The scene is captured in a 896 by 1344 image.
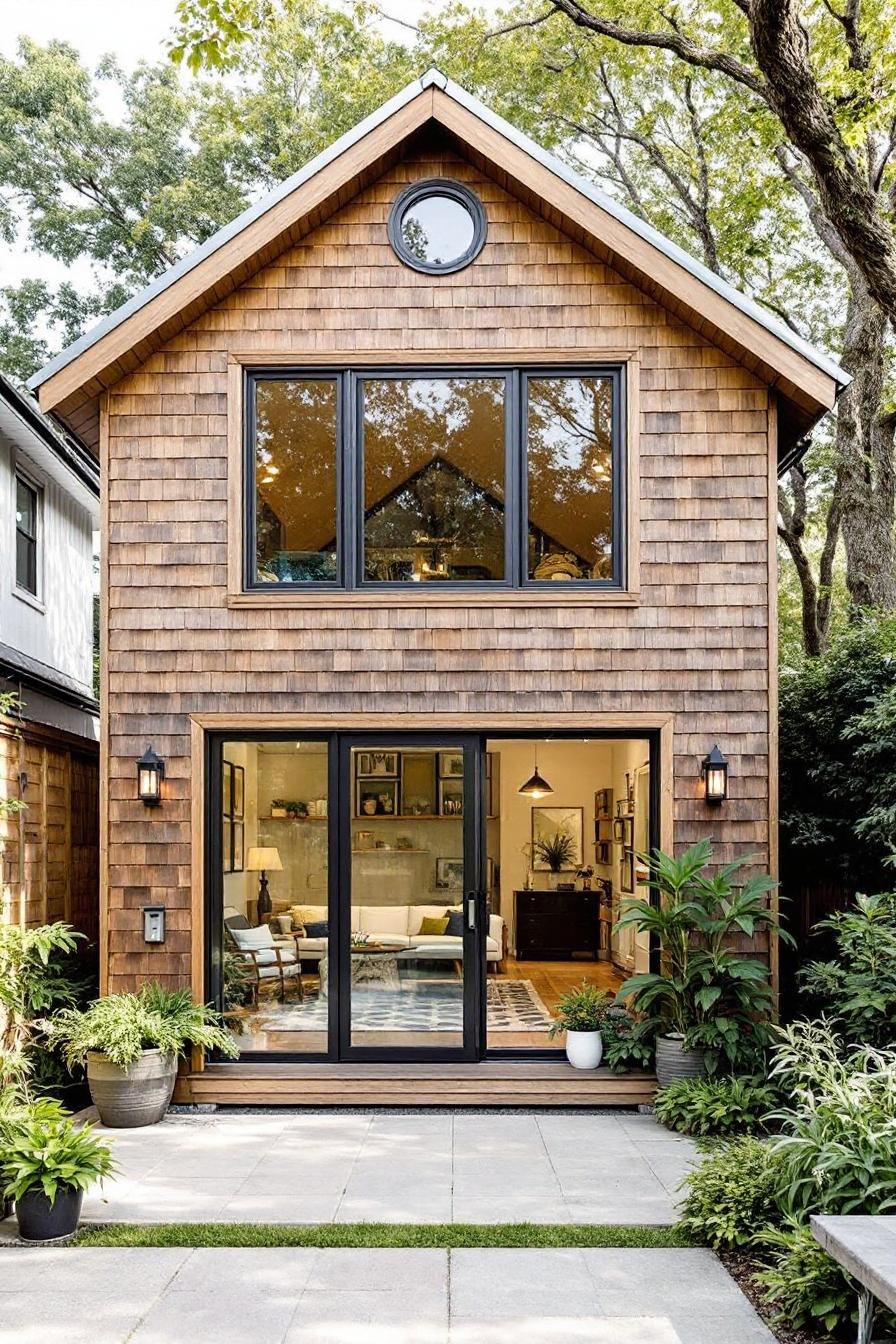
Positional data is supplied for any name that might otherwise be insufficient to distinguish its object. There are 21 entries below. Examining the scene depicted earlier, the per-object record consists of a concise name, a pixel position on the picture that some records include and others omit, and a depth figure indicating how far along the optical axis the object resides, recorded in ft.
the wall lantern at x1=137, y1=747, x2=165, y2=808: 24.18
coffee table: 24.75
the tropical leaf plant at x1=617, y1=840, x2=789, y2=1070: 22.58
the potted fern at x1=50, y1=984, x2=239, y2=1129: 22.04
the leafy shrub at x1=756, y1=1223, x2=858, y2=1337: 13.33
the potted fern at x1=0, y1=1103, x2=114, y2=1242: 16.14
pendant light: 43.27
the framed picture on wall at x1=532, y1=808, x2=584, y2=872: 46.52
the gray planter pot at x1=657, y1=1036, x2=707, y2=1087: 22.85
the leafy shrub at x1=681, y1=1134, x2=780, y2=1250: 15.92
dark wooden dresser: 43.09
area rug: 24.85
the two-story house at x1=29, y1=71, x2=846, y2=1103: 24.58
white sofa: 24.77
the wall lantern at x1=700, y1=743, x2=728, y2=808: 24.04
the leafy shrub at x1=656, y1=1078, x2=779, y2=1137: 21.57
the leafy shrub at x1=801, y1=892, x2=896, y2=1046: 20.72
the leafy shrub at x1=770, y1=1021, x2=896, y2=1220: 13.75
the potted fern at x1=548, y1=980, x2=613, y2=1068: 24.68
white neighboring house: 24.91
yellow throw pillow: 24.79
